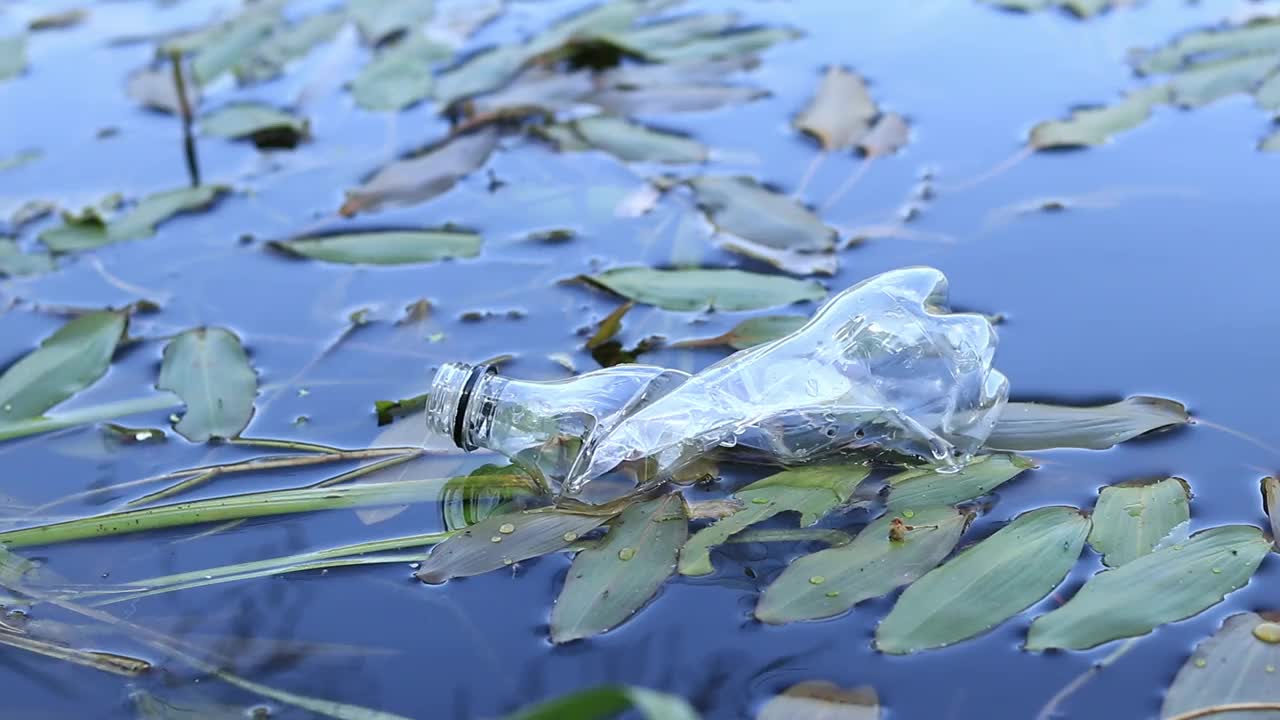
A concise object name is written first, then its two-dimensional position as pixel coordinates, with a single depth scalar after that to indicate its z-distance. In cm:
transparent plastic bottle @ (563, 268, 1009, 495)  112
